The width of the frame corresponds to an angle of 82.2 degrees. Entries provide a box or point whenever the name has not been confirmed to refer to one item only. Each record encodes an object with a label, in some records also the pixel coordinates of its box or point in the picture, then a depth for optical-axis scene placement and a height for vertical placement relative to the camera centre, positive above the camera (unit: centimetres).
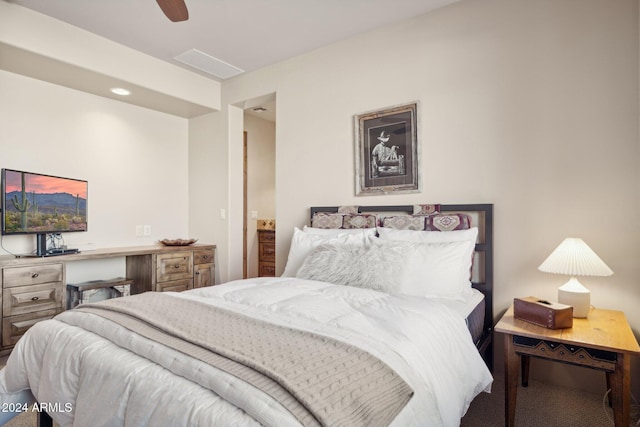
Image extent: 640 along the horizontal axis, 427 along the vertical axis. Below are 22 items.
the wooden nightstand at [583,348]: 162 -66
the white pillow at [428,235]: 244 -17
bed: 102 -49
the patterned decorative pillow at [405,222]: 272 -9
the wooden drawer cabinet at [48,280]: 279 -59
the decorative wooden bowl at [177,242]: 407 -33
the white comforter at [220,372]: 104 -53
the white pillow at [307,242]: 276 -24
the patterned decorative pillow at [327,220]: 315 -8
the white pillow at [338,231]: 283 -16
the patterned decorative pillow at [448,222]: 257 -9
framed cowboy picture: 294 +50
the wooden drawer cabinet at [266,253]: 511 -59
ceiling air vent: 358 +152
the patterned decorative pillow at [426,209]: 277 +1
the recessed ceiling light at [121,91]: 363 +123
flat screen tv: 302 +7
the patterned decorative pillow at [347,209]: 321 +1
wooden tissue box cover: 182 -54
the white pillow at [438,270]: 219 -36
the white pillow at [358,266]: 221 -36
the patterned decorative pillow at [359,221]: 297 -9
